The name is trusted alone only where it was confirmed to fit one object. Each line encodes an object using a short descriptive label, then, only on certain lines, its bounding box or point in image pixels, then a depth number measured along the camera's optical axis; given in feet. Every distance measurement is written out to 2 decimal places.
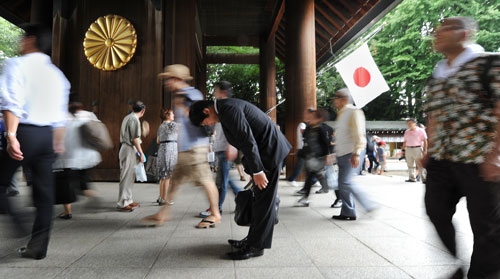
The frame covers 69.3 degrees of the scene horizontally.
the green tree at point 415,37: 58.39
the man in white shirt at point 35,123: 9.44
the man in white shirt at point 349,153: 15.49
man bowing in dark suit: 9.78
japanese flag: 25.64
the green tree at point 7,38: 72.90
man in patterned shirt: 6.82
